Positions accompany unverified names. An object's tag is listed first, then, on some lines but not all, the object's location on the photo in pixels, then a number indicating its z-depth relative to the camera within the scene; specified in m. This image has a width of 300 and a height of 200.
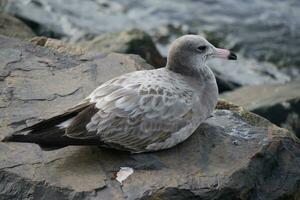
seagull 10.53
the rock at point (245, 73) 21.31
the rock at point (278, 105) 17.26
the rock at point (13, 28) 17.66
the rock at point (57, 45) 14.65
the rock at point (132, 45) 17.65
